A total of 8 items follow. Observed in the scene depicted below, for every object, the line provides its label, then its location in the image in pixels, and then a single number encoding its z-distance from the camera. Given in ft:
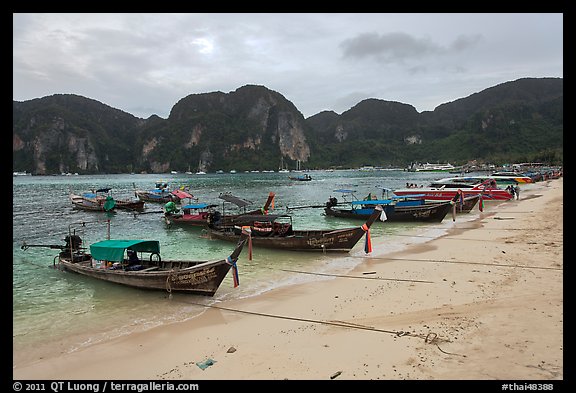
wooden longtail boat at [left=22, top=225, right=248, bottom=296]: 39.83
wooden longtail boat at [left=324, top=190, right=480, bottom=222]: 91.71
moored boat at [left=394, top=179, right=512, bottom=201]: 127.95
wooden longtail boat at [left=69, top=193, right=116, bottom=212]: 145.13
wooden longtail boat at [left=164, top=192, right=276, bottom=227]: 84.07
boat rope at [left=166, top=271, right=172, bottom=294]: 41.01
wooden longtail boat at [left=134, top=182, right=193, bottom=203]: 164.78
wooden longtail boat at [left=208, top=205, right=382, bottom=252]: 58.85
